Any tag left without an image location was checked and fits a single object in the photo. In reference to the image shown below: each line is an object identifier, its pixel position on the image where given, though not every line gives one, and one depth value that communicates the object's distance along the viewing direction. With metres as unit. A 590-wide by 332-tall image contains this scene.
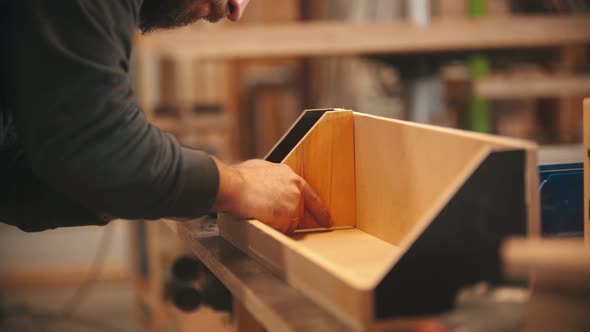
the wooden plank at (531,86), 4.57
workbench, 1.51
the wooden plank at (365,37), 3.95
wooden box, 1.60
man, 1.75
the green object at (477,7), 4.58
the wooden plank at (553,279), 1.50
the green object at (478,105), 4.91
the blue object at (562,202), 2.12
